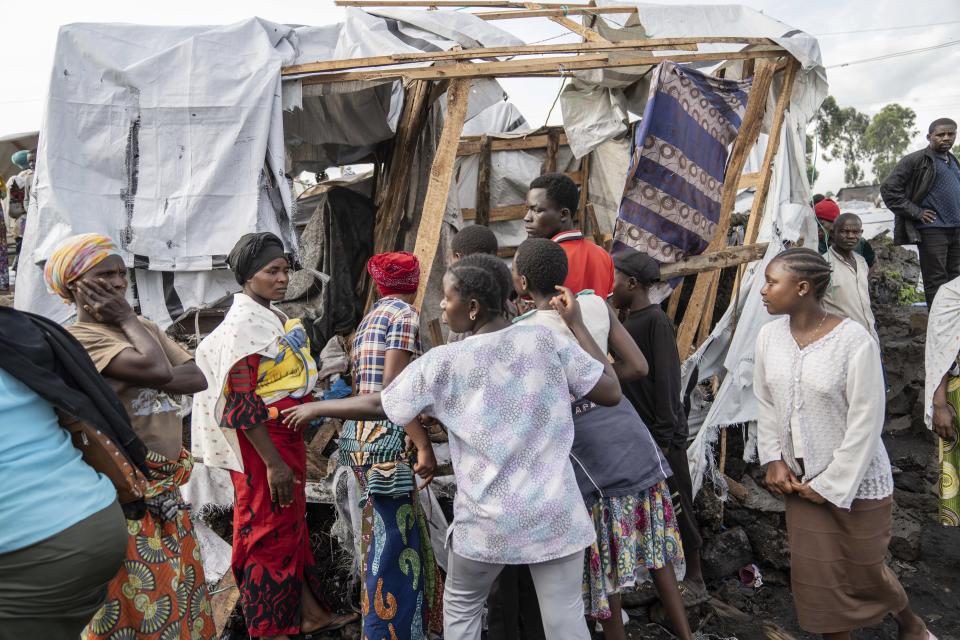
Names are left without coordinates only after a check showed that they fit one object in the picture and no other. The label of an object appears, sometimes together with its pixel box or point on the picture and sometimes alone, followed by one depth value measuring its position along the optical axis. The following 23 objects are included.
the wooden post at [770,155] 5.15
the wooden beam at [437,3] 5.45
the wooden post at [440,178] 3.97
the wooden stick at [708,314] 5.49
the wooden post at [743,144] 5.04
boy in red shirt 3.11
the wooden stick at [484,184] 6.87
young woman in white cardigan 2.61
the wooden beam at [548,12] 5.43
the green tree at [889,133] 55.72
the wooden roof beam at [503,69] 4.05
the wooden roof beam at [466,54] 4.00
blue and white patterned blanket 4.42
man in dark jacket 5.95
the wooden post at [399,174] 5.43
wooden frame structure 4.05
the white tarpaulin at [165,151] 3.63
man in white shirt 4.87
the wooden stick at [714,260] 4.60
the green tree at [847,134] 55.69
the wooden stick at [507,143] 6.92
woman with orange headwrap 2.26
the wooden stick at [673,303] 5.85
